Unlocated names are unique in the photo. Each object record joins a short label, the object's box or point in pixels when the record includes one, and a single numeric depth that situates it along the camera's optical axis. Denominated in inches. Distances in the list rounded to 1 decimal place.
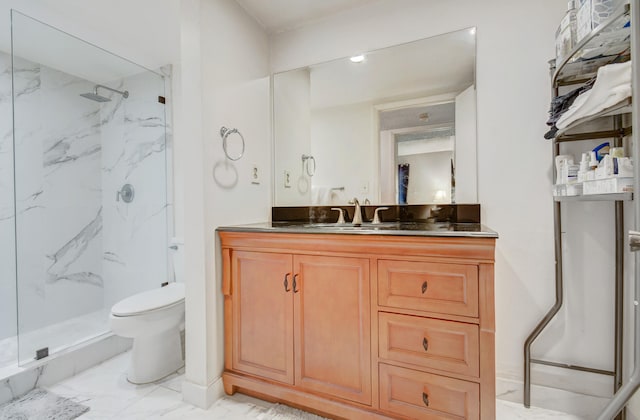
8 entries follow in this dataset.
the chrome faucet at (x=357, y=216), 70.6
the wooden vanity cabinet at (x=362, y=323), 44.0
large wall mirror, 65.6
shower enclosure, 85.2
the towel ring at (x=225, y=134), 64.7
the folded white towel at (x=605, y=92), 35.9
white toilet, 64.9
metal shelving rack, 39.4
